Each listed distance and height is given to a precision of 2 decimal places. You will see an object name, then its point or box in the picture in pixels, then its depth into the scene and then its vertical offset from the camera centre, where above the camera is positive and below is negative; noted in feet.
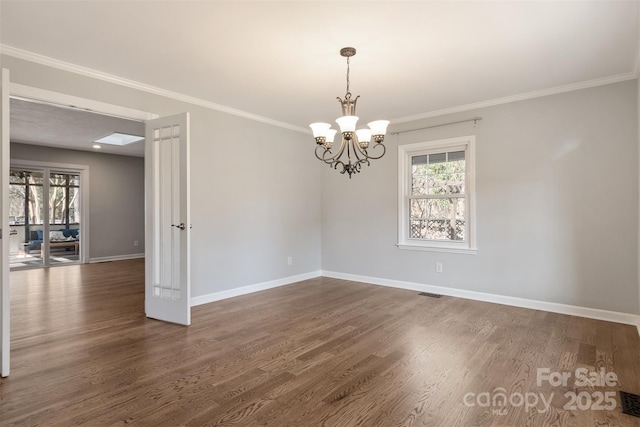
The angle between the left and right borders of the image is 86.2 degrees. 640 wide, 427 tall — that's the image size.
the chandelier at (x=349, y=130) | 9.19 +2.23
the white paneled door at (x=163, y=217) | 12.00 -0.26
